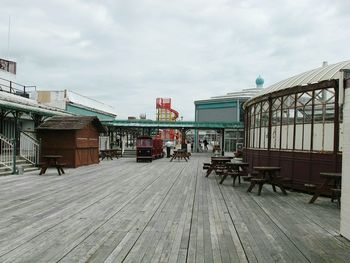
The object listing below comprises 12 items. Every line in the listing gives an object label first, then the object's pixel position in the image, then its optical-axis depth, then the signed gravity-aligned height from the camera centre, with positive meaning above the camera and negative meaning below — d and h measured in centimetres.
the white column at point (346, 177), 582 -49
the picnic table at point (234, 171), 1277 -103
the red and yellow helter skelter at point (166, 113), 6926 +462
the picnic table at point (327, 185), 888 -98
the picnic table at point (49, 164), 1539 -118
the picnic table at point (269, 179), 1064 -103
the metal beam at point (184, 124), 4003 +159
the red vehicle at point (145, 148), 2605 -70
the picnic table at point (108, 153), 2840 -129
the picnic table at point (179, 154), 2773 -107
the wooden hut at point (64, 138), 1923 -17
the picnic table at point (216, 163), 1580 -93
